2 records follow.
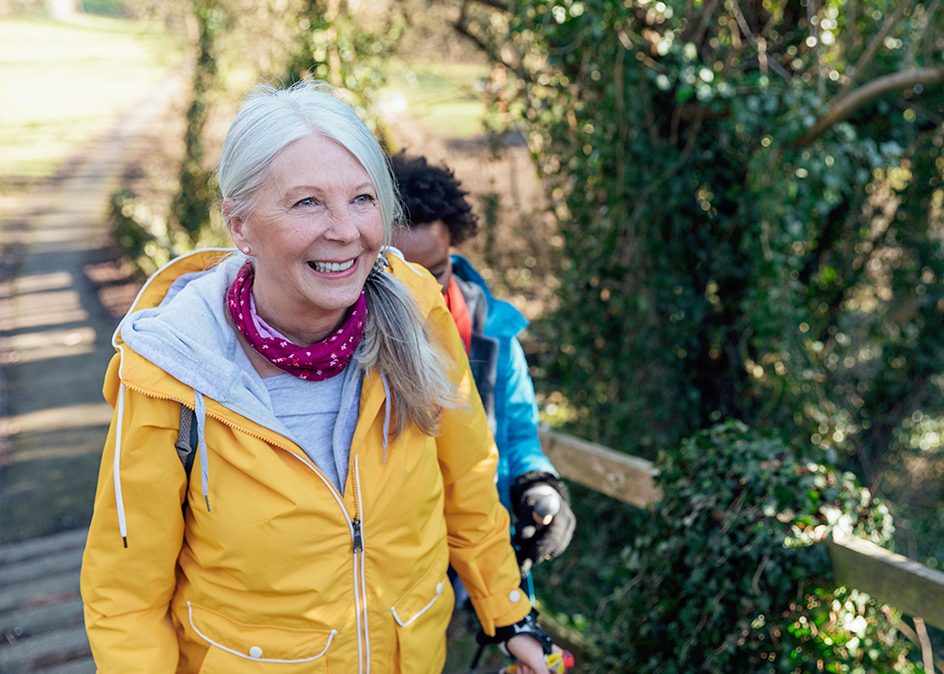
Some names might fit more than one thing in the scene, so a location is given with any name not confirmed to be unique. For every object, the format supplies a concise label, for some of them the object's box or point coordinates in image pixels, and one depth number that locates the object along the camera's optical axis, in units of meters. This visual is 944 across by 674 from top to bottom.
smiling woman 1.37
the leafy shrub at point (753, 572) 2.02
